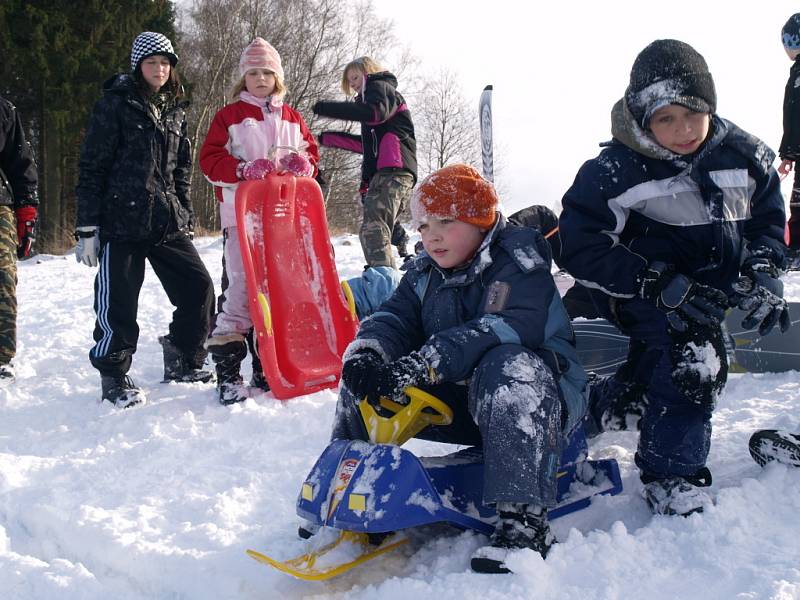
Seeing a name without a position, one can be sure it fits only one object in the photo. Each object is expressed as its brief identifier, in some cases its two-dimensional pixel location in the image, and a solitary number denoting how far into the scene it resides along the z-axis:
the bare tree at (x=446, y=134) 25.12
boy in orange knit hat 1.91
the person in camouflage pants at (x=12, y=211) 4.29
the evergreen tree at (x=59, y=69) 16.09
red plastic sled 3.96
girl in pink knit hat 3.96
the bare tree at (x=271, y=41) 21.55
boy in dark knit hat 2.21
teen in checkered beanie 3.84
